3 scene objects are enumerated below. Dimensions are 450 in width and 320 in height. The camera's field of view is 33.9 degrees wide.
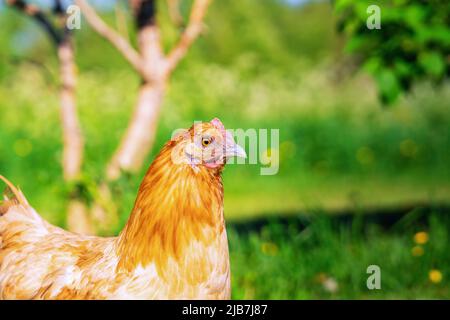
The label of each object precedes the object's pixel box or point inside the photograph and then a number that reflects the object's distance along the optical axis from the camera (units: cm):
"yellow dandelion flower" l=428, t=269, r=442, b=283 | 532
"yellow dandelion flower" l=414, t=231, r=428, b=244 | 591
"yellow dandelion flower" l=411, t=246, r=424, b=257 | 574
